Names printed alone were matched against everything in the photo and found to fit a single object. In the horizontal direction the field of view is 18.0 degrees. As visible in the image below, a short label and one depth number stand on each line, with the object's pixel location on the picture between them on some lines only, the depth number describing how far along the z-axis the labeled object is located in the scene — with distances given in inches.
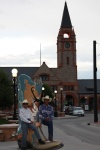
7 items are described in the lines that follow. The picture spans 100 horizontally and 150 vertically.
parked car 1953.7
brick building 3448.2
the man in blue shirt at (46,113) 420.6
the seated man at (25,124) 397.0
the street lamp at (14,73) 756.8
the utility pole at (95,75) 1006.1
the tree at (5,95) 1775.5
